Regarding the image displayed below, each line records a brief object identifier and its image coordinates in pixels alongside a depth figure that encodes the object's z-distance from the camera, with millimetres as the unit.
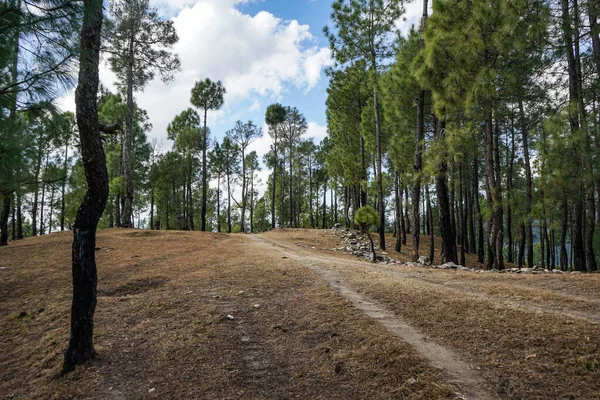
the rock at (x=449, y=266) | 10250
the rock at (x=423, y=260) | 12916
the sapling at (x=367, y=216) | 13461
